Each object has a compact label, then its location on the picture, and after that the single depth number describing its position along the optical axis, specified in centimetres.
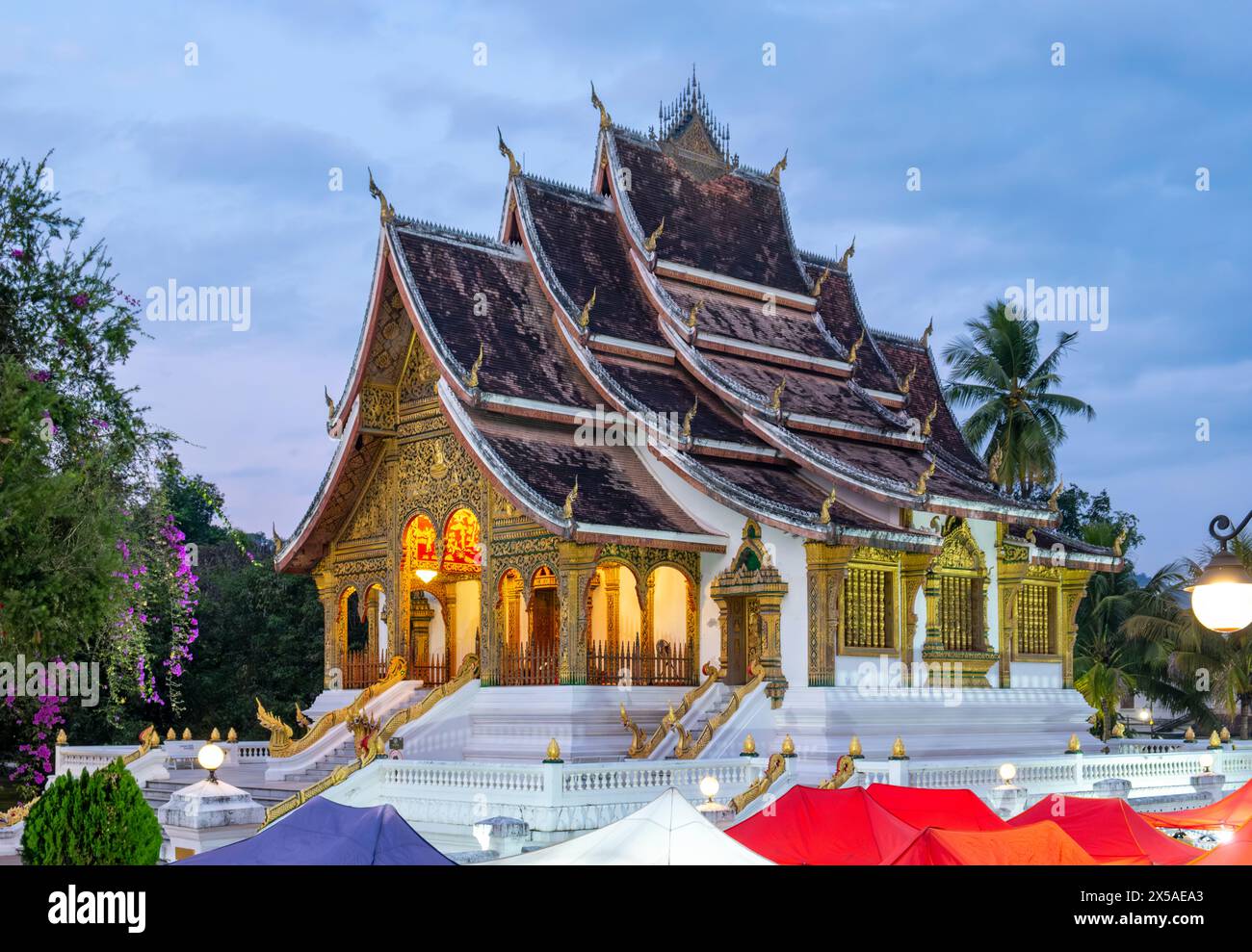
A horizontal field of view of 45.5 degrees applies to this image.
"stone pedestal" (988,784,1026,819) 1802
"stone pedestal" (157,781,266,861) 1555
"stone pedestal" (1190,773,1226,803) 2197
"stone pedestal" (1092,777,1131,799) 1961
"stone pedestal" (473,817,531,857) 1471
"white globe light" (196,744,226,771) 1597
